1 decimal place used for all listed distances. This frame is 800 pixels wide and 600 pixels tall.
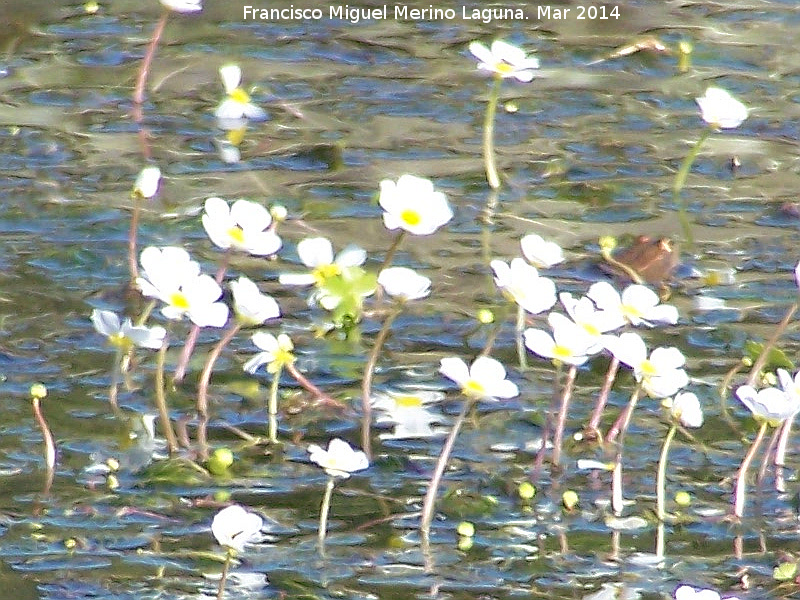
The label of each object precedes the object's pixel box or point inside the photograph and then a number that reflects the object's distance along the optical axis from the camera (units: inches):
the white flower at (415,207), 215.3
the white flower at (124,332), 214.2
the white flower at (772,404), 190.1
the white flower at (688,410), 201.8
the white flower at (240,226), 221.0
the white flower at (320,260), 233.1
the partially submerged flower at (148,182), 251.4
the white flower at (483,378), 191.8
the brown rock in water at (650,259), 278.1
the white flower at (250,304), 208.2
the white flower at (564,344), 200.1
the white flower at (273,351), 216.5
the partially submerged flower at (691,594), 162.2
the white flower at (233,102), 352.2
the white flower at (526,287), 206.5
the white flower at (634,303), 212.4
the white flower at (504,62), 291.3
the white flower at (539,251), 225.8
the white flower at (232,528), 161.8
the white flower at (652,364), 199.6
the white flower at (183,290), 205.5
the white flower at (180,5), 315.0
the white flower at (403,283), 205.0
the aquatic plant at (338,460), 185.8
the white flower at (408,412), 221.6
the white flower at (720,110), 284.5
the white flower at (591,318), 205.9
